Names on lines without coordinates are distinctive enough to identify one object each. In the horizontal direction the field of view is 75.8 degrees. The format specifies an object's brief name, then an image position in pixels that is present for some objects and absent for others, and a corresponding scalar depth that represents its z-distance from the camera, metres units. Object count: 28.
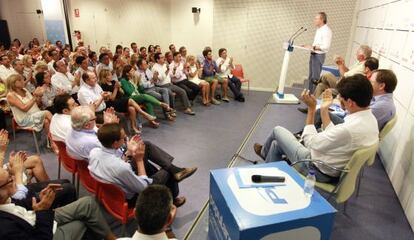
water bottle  1.70
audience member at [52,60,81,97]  4.44
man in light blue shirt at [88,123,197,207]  2.02
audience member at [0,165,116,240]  1.56
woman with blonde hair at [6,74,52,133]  3.68
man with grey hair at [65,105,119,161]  2.44
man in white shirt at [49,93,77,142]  2.88
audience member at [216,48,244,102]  6.73
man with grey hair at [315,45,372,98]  4.12
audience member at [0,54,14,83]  4.98
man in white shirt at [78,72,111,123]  3.98
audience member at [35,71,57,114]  4.21
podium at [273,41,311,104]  5.14
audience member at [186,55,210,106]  6.29
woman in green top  4.88
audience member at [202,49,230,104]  6.46
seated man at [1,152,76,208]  2.07
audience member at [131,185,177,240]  1.31
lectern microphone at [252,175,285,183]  1.79
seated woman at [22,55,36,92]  5.05
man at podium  5.15
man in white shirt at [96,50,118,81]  5.21
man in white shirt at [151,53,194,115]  5.69
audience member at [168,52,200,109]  6.07
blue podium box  1.46
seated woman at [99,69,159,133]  4.61
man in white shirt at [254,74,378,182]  2.08
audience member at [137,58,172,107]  5.30
